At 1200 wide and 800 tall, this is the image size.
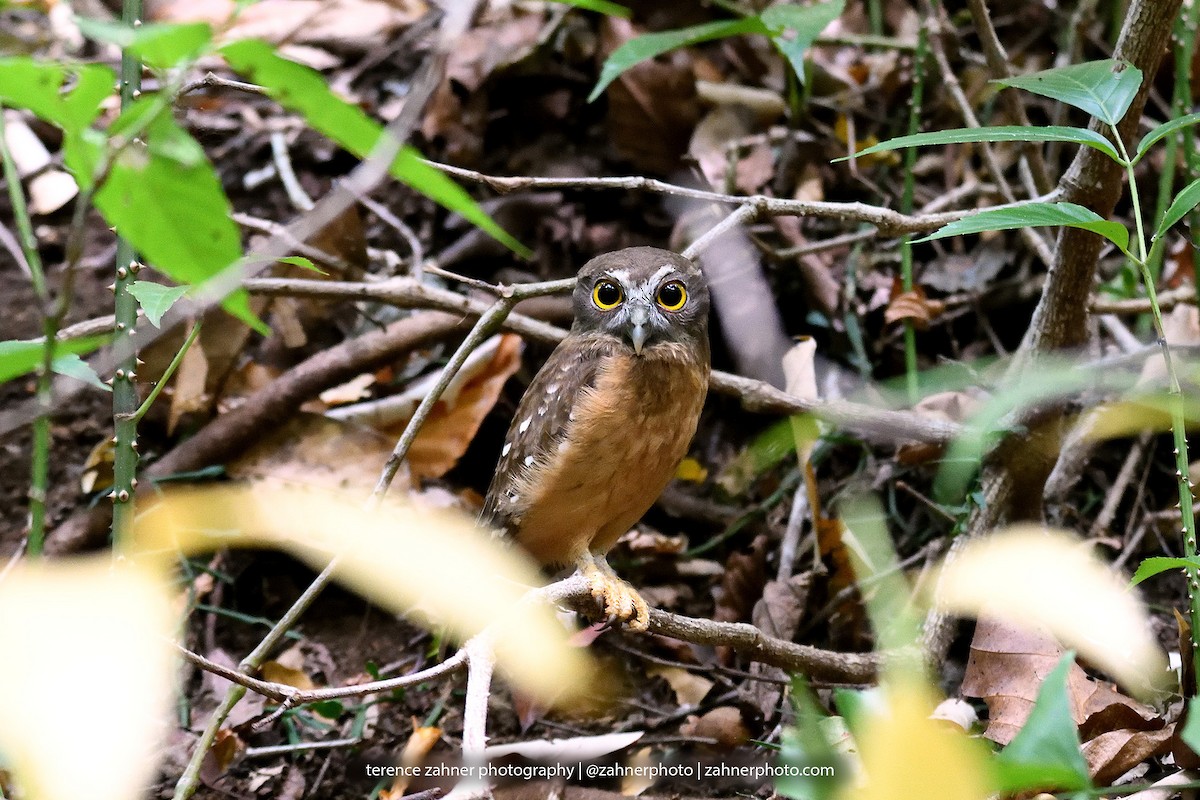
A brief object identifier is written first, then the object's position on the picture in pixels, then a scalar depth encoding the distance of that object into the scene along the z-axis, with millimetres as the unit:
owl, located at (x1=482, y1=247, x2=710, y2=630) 6191
